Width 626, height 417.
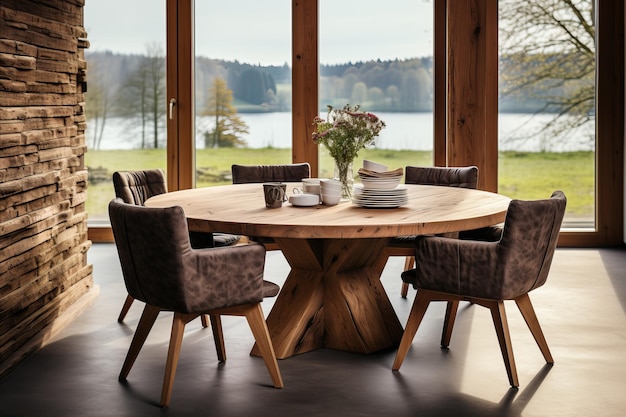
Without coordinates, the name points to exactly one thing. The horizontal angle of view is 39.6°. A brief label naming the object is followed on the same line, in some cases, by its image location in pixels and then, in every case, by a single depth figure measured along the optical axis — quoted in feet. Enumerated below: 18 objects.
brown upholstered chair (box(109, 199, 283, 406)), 10.78
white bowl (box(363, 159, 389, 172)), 13.55
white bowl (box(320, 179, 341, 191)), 13.41
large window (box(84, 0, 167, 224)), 23.88
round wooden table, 12.55
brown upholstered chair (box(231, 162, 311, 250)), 18.28
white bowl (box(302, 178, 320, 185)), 13.96
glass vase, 14.43
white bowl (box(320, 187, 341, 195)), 13.39
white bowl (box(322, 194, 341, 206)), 13.41
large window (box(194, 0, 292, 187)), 23.95
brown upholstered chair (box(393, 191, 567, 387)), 11.43
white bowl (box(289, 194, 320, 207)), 13.16
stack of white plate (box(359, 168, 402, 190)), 13.16
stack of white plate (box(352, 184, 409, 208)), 12.88
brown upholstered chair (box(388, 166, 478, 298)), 17.42
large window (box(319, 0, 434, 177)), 23.76
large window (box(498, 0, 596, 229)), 23.18
